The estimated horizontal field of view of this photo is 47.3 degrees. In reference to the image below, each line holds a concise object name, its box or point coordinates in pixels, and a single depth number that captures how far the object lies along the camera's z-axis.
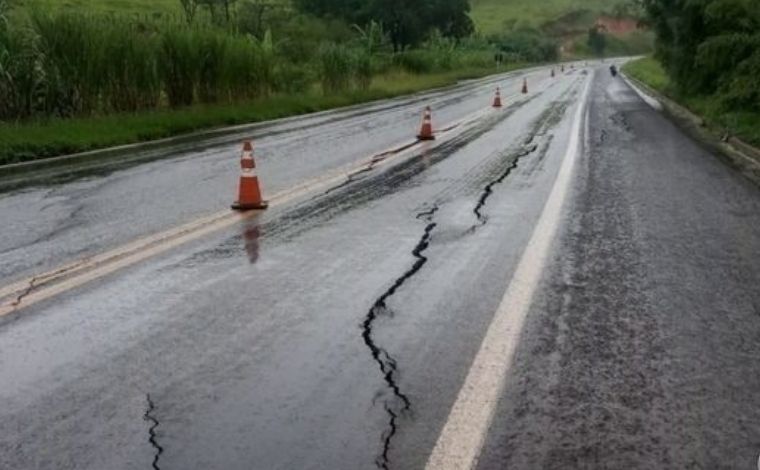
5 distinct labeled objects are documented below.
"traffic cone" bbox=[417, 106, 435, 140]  17.33
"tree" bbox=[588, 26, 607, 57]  127.12
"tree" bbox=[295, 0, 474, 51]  68.38
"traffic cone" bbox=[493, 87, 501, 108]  27.87
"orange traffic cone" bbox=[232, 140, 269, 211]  9.38
